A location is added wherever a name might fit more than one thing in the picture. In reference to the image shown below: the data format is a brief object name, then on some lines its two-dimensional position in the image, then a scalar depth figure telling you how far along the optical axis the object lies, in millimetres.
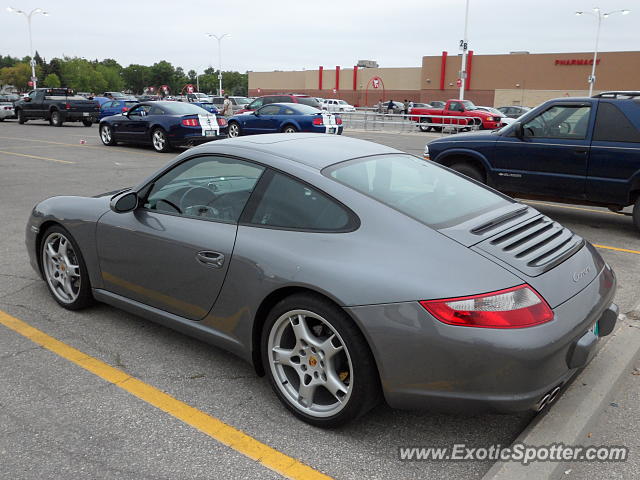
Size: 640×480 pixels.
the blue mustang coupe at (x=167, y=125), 16594
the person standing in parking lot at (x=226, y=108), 27484
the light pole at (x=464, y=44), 43406
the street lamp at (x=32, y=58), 58694
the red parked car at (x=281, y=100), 25344
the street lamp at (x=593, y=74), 49750
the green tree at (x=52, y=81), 111812
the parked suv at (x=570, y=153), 7152
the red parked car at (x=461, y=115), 28031
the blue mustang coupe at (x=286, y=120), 18547
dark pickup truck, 28109
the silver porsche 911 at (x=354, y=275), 2525
